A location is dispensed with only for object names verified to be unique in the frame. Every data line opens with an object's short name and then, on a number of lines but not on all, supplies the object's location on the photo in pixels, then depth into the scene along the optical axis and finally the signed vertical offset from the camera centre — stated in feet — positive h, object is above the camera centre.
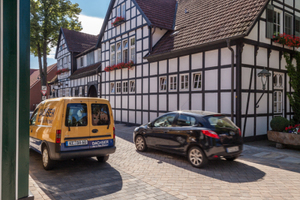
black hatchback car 21.59 -3.35
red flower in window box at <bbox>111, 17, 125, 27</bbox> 59.41 +18.62
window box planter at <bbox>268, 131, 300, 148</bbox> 30.12 -4.77
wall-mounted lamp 35.55 +3.44
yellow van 20.03 -2.57
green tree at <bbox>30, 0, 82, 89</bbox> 74.64 +23.51
